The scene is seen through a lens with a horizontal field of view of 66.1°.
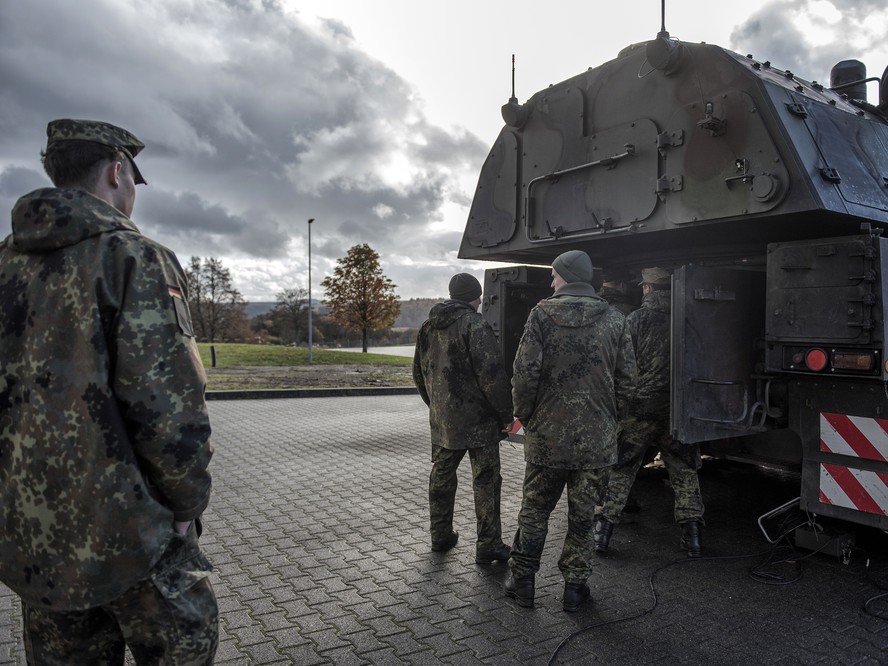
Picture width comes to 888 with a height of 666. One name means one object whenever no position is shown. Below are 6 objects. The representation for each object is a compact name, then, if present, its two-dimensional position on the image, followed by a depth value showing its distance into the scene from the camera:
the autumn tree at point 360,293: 33.94
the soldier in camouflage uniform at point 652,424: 4.61
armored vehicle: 3.89
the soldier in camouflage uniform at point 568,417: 3.64
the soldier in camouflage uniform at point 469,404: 4.24
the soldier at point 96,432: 1.77
